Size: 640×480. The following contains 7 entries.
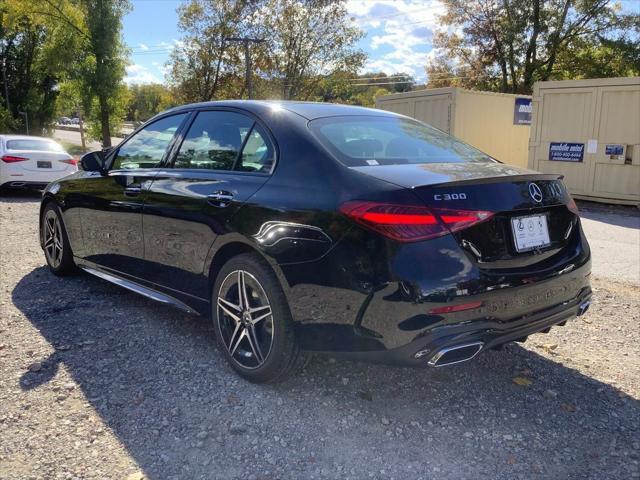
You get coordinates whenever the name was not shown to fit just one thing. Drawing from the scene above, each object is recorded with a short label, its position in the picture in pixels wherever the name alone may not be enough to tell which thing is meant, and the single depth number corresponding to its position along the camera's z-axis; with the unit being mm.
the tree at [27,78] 35781
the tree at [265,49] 29531
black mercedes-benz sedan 2631
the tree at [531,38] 23062
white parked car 11633
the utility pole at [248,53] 26422
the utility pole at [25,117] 36156
